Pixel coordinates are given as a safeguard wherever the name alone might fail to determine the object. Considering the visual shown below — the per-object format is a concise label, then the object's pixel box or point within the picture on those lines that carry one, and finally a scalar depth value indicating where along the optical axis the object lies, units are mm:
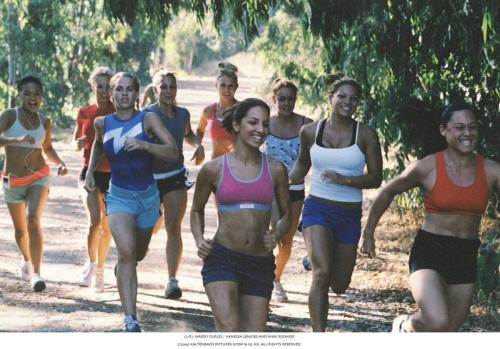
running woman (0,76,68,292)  15297
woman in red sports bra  10344
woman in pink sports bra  10039
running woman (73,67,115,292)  15414
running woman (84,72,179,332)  12234
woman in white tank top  12234
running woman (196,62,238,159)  15766
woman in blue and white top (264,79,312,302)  14789
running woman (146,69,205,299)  14953
